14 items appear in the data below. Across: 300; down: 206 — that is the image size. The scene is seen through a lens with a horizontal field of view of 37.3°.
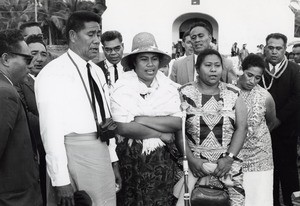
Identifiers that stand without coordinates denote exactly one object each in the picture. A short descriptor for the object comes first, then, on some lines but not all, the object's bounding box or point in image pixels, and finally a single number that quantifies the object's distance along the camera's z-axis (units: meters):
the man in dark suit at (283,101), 5.55
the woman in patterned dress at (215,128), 4.02
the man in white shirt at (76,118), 3.21
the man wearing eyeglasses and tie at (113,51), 5.45
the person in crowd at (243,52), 17.86
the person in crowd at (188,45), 7.41
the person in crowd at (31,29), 5.41
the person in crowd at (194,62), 5.11
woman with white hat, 3.82
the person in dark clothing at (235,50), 20.38
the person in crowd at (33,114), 3.81
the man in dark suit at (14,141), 2.82
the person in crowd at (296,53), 8.36
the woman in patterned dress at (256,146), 4.62
